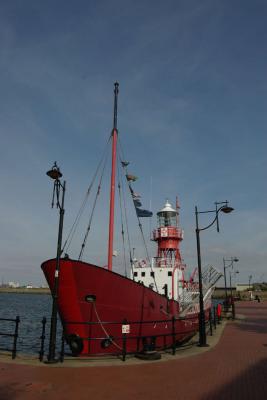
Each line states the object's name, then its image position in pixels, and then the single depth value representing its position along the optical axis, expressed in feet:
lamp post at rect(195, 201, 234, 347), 44.52
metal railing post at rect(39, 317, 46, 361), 34.50
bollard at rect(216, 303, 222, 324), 80.26
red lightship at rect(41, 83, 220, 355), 39.34
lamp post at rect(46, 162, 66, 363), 33.91
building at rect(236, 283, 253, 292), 459.32
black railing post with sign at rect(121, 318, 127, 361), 34.86
